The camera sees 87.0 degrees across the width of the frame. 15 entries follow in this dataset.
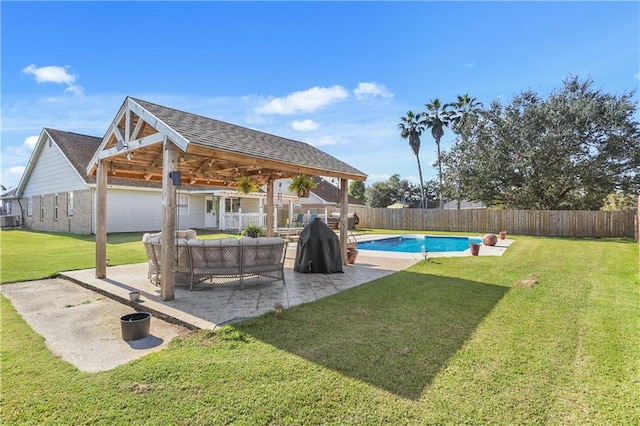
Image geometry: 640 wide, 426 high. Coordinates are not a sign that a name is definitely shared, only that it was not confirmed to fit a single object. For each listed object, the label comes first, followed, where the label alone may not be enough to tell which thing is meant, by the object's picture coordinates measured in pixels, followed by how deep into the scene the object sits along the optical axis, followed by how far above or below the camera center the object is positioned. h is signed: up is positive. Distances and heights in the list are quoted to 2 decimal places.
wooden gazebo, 5.57 +1.20
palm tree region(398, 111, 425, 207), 31.89 +7.91
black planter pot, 4.06 -1.39
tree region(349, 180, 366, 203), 52.33 +3.57
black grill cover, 8.09 -0.90
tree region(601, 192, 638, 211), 22.38 +0.78
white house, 18.33 +0.87
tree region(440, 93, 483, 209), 24.44 +4.07
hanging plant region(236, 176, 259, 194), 9.88 +0.85
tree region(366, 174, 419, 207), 52.00 +3.34
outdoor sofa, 6.11 -0.83
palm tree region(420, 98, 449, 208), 30.88 +8.72
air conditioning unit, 23.08 -0.57
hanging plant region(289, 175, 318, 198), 9.20 +0.78
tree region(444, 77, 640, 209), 19.86 +3.93
